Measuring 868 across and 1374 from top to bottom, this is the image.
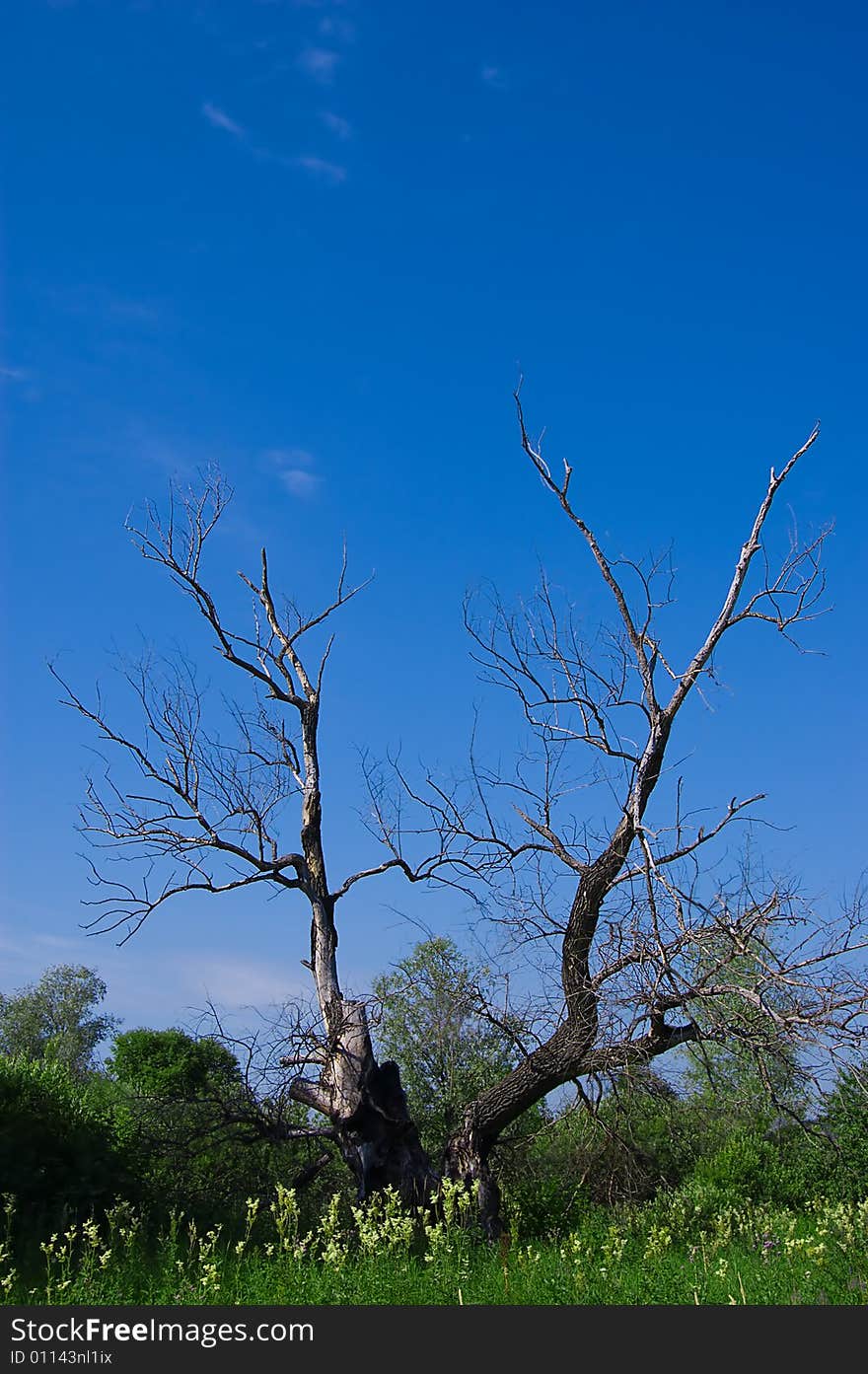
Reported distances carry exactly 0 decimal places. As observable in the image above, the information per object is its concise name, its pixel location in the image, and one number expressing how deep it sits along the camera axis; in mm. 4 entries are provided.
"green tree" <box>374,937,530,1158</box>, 14695
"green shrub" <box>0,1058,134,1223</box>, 10859
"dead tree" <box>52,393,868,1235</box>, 9992
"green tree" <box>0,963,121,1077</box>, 43031
